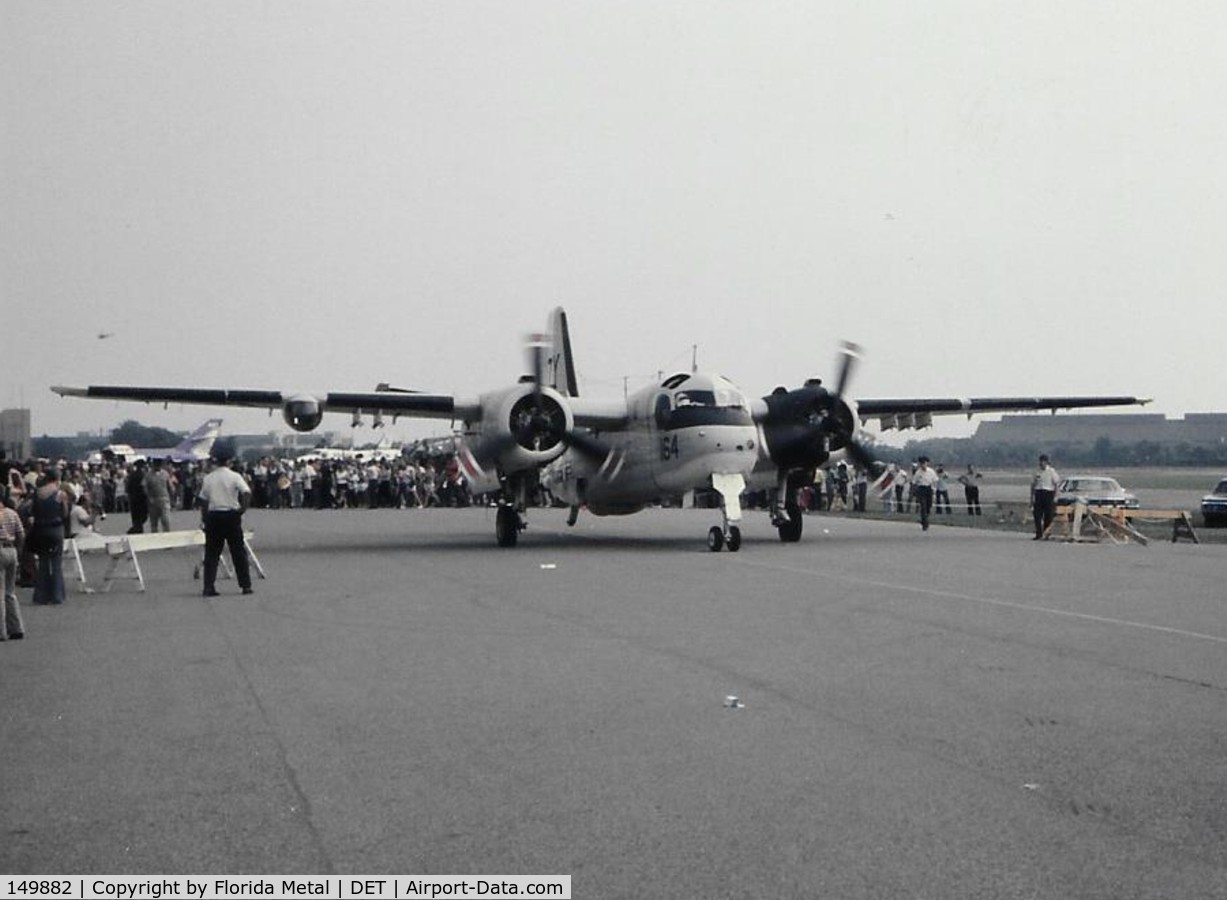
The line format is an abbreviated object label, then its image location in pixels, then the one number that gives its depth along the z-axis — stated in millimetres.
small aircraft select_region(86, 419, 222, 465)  83812
